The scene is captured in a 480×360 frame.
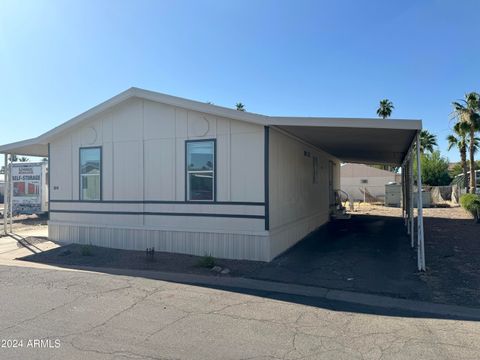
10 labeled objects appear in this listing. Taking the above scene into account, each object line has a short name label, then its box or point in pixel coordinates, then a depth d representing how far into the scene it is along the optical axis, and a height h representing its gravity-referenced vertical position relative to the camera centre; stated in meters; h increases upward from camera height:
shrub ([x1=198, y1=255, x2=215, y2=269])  8.58 -1.45
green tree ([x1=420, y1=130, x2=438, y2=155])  51.62 +6.39
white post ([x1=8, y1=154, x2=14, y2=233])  14.48 +0.47
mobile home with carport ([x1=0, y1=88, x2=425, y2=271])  8.17 +1.47
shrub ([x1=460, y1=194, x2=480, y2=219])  17.87 -0.65
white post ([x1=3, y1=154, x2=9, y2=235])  14.23 -0.25
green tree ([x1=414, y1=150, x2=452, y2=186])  42.53 +1.81
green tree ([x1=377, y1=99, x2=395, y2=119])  46.97 +9.45
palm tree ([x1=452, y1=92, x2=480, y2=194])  25.03 +4.57
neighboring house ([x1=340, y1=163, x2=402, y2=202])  42.12 +1.12
